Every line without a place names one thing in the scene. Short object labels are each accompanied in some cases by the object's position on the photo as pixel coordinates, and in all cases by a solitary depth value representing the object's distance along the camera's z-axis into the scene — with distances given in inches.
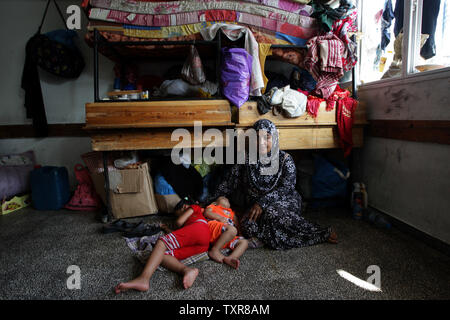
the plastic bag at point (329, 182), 108.8
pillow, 114.3
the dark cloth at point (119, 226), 89.7
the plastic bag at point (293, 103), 95.0
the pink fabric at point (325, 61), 96.1
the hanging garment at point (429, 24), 82.7
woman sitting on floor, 77.7
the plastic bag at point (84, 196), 114.3
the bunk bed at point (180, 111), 92.3
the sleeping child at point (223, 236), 70.1
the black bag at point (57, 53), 121.5
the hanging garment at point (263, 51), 97.2
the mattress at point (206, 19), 94.1
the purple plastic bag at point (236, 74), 90.8
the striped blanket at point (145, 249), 69.5
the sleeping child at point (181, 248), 59.2
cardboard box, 97.3
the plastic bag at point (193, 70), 96.2
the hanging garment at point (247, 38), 93.0
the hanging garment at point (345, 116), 100.1
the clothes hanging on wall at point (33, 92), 132.0
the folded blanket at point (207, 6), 94.3
